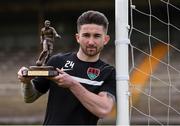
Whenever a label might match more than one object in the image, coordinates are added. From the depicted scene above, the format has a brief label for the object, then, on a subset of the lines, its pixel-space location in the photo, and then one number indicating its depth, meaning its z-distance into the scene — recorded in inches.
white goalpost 232.3
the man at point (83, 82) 220.6
